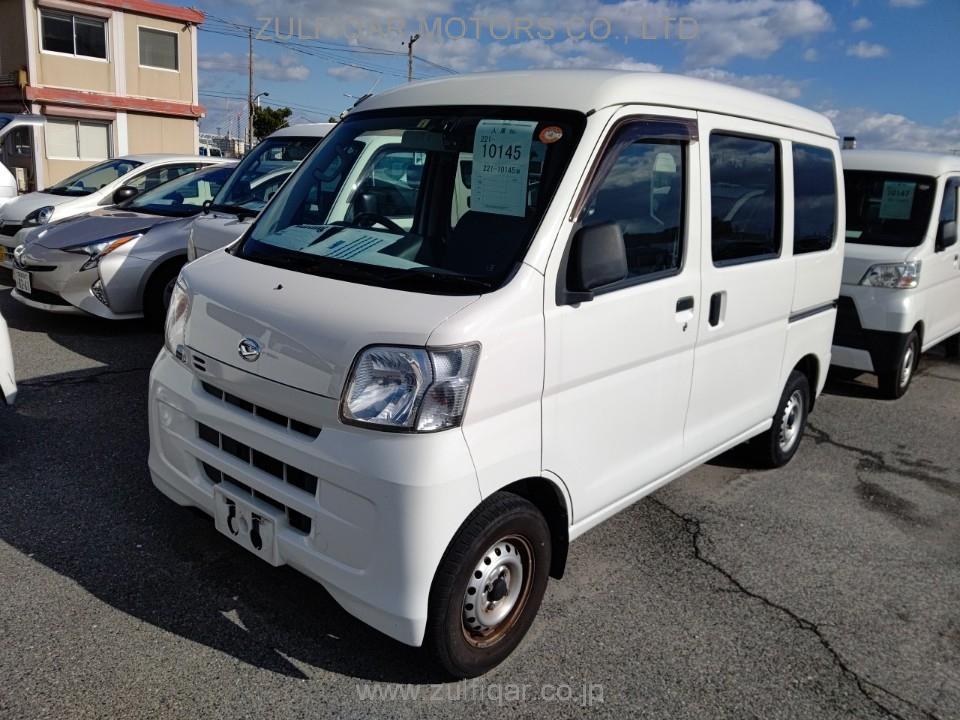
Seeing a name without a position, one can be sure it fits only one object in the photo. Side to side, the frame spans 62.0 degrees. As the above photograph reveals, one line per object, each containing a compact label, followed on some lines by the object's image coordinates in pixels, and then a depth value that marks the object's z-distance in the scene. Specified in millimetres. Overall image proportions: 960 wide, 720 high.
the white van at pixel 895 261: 6535
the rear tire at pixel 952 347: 9008
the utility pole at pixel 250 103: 45688
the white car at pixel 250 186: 6234
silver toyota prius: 6852
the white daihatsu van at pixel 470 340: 2479
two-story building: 26514
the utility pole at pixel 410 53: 40406
